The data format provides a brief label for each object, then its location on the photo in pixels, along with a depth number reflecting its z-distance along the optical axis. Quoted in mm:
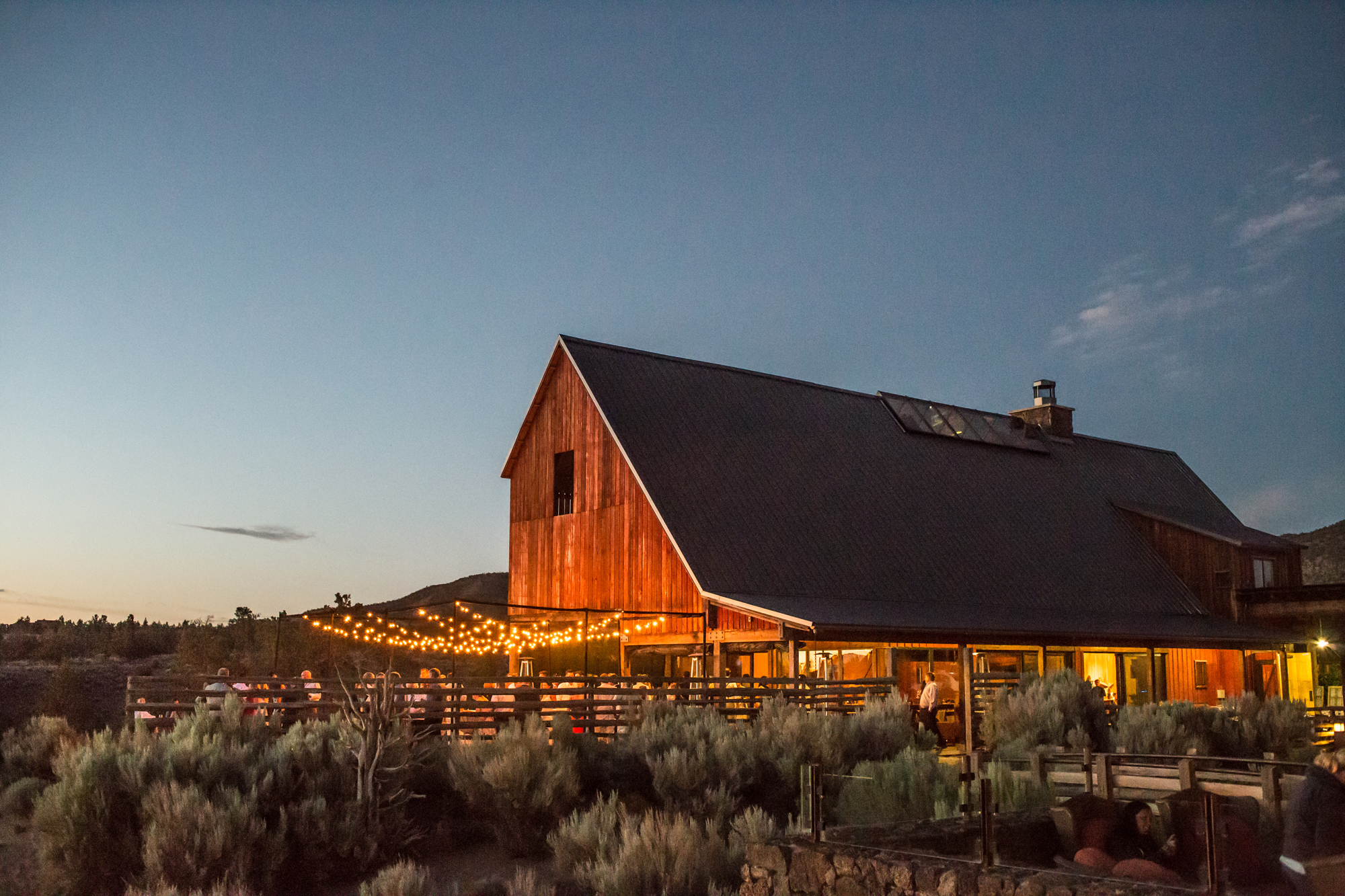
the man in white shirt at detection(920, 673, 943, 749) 20297
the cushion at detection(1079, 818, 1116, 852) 9078
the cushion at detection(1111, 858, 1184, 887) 7715
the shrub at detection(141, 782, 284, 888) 12281
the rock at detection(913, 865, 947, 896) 8102
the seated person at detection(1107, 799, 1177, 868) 8781
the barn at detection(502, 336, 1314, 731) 23797
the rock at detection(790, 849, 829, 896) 8875
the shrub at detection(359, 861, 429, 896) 10391
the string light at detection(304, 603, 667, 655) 22766
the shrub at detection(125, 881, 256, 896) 10484
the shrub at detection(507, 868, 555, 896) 10805
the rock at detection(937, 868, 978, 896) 7906
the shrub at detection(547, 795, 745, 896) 10836
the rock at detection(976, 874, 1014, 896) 7695
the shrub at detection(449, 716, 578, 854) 14305
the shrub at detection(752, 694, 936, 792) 16172
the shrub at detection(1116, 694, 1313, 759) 17641
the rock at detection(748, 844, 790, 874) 9266
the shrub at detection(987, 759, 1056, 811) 12203
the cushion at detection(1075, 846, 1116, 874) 8570
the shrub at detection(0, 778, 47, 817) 18234
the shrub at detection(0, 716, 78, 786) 20719
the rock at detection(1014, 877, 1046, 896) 7523
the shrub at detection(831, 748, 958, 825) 12766
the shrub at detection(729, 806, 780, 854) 11500
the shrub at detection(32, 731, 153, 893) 12906
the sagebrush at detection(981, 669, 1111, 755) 18266
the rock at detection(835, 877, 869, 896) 8562
